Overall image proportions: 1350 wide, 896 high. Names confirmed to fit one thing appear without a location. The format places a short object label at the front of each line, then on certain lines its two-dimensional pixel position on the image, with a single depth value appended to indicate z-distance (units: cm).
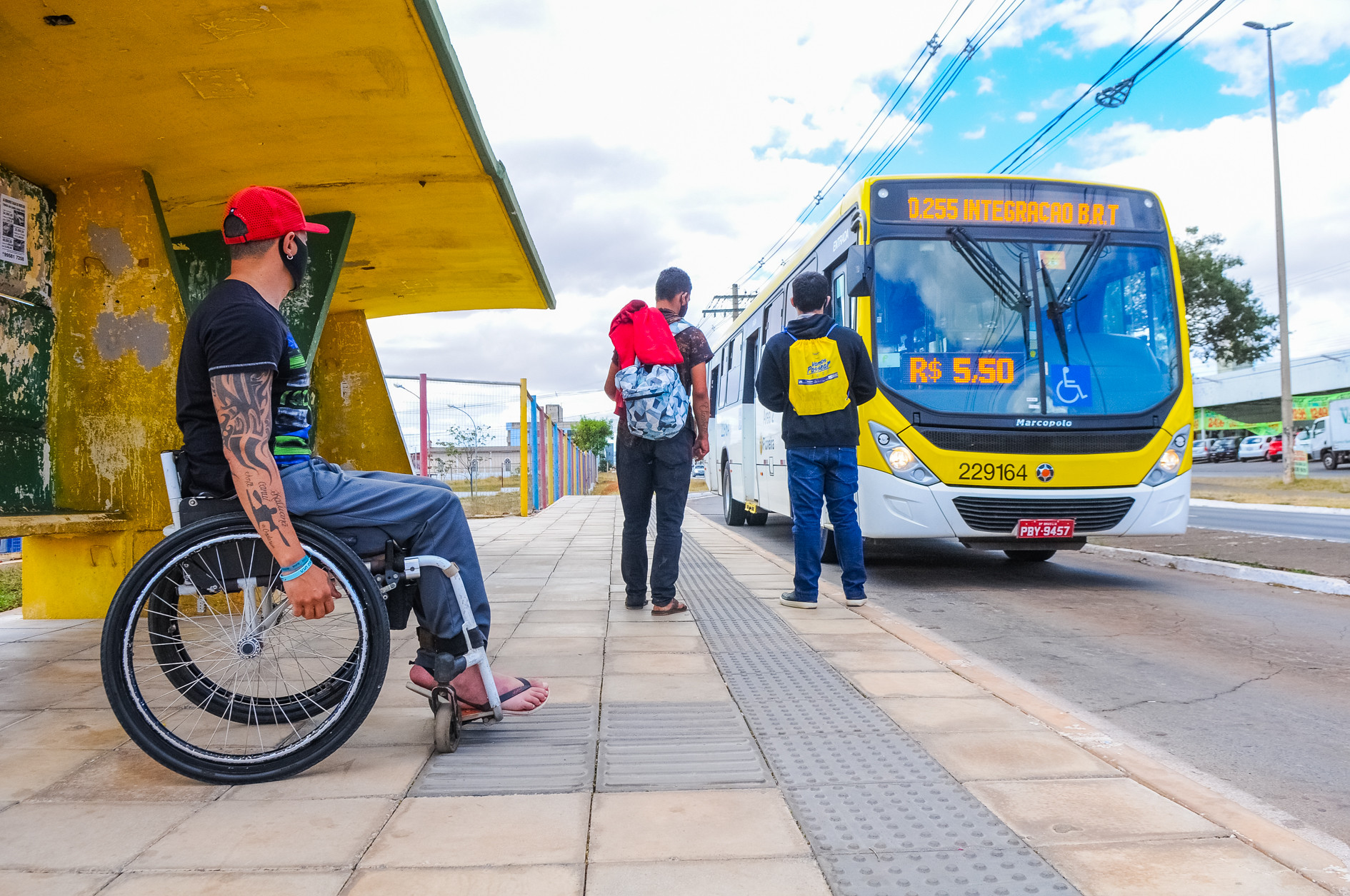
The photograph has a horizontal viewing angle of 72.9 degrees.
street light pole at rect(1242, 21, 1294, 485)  2172
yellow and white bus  649
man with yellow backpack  536
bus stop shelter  371
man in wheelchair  242
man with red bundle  484
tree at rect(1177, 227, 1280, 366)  4647
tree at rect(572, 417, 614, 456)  11169
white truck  3394
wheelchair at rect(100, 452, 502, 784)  241
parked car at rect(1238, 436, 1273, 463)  4678
